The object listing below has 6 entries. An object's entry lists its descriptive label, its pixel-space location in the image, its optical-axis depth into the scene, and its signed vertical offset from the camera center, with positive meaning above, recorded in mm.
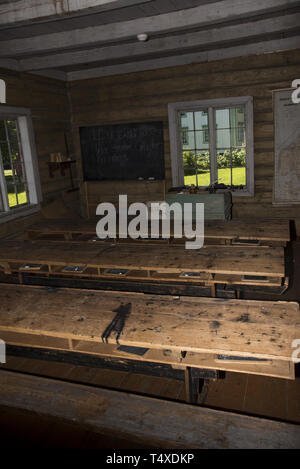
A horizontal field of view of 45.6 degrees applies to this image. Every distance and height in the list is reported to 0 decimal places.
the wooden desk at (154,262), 3537 -1118
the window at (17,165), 6461 -46
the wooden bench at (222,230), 4492 -1057
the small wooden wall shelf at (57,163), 7469 -50
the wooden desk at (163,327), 2236 -1151
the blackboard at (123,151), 7633 +103
